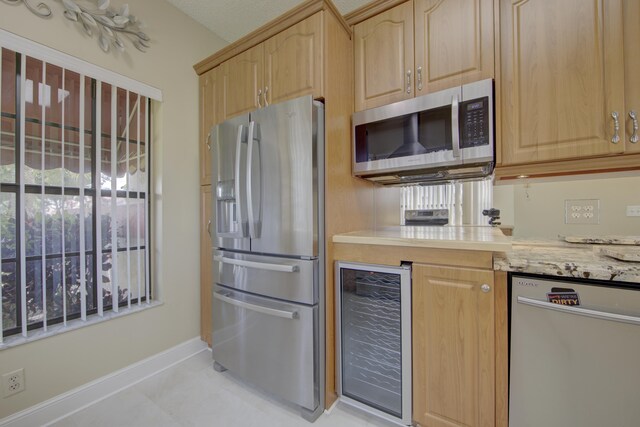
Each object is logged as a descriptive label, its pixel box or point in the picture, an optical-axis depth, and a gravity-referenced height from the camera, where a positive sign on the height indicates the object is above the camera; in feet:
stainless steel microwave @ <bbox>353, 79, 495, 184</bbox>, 4.32 +1.41
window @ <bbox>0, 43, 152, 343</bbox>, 4.35 +0.37
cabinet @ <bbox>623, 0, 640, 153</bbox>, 3.63 +2.08
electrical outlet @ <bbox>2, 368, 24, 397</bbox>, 4.11 -2.74
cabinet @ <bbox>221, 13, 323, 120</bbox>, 4.90 +3.09
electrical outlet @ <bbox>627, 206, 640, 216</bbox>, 5.09 -0.01
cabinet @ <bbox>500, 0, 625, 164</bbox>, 3.76 +2.08
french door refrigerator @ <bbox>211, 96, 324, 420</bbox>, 4.52 -0.72
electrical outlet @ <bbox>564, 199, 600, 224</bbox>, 5.39 -0.01
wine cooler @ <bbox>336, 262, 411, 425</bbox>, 4.17 -2.24
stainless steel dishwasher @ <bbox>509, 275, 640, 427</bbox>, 2.93 -1.77
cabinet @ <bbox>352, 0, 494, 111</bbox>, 4.43 +3.11
